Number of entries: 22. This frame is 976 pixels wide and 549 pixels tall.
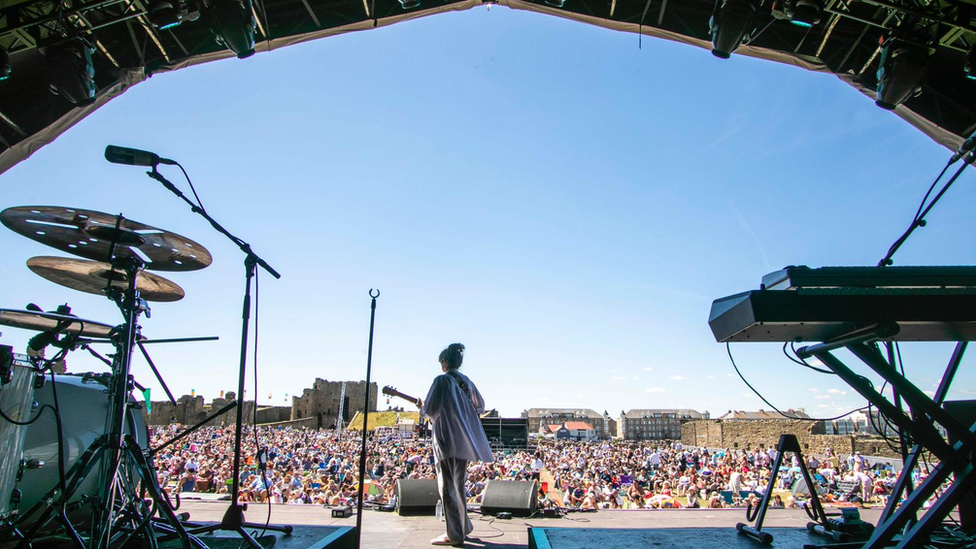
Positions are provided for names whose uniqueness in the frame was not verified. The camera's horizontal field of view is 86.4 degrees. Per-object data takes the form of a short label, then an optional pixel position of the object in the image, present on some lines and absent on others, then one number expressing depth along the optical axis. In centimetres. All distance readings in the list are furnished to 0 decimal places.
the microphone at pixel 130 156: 265
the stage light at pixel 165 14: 411
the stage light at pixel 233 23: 425
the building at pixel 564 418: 10125
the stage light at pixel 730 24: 425
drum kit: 246
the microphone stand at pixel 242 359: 264
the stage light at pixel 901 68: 404
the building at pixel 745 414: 7861
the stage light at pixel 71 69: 405
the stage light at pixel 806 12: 398
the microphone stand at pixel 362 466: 300
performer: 364
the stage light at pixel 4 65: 391
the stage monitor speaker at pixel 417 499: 459
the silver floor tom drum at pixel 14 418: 273
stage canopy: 406
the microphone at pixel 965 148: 210
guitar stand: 272
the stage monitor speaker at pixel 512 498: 454
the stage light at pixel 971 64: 402
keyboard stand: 182
